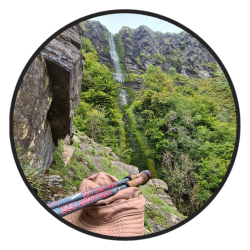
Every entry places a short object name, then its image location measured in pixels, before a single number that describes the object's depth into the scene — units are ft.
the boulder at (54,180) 7.33
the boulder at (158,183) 21.96
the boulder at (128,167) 20.83
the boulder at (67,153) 11.59
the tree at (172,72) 85.96
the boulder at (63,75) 5.58
